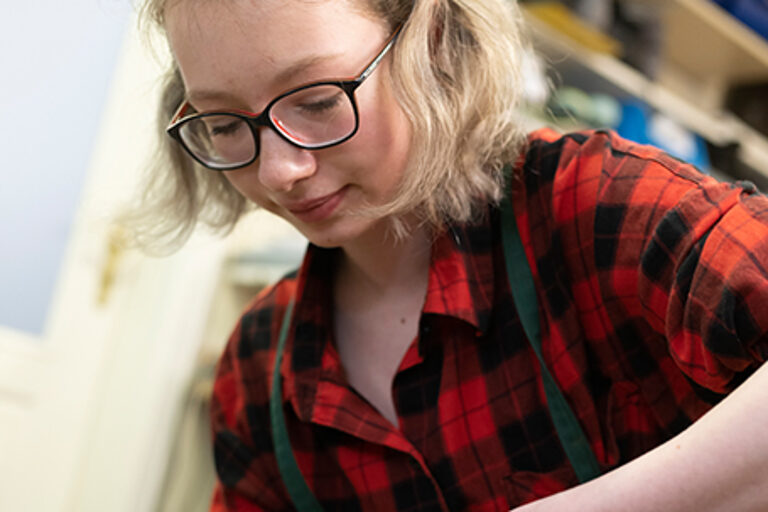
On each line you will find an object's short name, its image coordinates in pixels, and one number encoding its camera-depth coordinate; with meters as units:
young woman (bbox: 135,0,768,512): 0.63
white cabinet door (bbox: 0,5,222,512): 1.72
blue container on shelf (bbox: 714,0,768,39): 2.46
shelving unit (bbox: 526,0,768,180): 2.18
